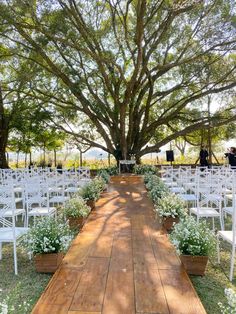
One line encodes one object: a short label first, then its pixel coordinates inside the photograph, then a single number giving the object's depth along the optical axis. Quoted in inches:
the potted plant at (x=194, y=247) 86.4
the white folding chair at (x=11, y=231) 95.1
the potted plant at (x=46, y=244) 88.9
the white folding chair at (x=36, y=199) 130.7
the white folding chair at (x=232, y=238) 88.6
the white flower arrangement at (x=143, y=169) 358.8
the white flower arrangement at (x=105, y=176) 275.8
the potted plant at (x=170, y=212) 125.9
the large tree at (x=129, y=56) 267.6
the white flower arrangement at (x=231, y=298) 44.2
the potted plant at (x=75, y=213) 129.3
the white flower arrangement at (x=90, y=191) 166.6
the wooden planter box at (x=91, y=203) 164.2
